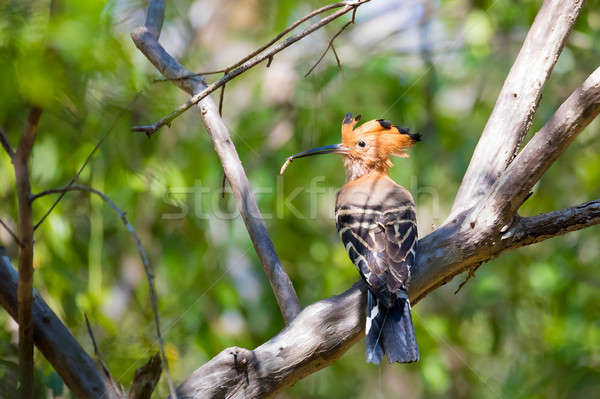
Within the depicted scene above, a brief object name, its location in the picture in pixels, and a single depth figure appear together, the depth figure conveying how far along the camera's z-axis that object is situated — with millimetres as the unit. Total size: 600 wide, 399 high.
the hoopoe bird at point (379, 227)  5246
